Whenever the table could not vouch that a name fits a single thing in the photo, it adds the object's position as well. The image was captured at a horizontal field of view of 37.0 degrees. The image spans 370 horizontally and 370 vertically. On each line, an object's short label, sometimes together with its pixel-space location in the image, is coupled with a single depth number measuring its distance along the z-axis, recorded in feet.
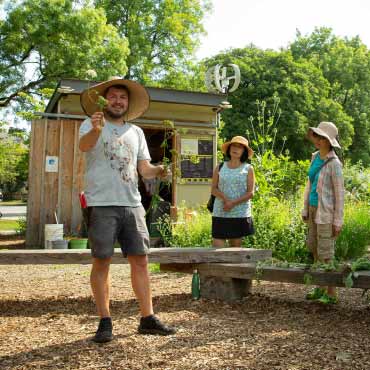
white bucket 32.32
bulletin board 39.34
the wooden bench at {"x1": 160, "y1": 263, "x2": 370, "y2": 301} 14.37
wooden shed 34.58
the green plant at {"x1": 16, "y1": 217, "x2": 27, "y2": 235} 45.38
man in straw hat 11.95
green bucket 32.50
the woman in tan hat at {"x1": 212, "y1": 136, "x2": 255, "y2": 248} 18.03
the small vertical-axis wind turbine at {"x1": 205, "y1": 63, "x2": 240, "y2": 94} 45.04
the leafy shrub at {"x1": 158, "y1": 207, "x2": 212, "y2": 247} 26.80
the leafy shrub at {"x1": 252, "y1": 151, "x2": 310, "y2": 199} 26.32
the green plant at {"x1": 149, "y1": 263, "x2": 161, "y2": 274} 23.30
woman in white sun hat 15.49
